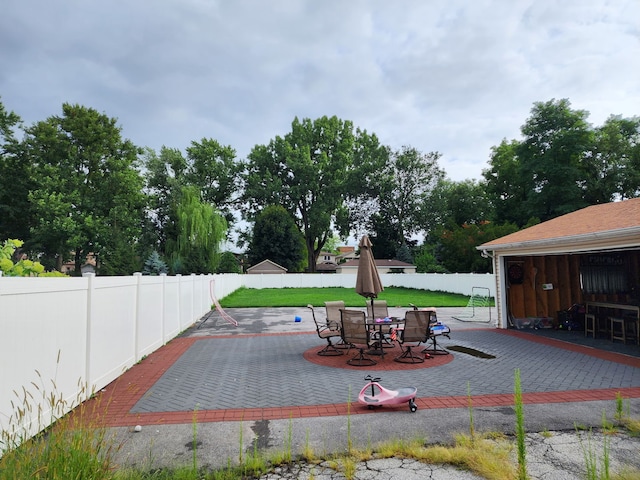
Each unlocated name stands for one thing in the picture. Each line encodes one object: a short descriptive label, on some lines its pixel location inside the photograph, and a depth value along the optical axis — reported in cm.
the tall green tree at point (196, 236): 3600
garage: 966
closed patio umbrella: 827
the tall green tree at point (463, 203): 4706
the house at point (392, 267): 4878
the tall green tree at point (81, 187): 3312
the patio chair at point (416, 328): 761
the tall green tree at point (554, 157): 3478
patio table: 789
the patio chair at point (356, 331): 746
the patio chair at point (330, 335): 848
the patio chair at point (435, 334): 823
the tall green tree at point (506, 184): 3975
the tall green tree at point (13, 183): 3500
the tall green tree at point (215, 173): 5000
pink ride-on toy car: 480
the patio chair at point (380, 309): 1037
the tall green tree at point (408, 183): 5262
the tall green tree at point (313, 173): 5006
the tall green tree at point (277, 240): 4769
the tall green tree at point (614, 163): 3438
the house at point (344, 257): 8046
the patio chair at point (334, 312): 925
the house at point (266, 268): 4559
